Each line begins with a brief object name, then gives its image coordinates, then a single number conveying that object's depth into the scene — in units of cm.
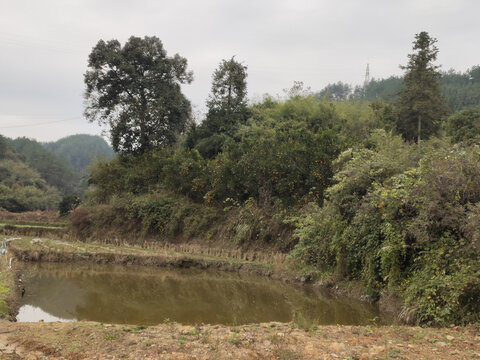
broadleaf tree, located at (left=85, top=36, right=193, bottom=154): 2888
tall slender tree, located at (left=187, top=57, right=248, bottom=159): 2844
